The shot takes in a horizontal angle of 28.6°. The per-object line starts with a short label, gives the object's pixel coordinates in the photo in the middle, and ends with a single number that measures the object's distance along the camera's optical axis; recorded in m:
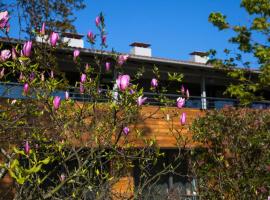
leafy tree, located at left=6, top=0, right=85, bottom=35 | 12.27
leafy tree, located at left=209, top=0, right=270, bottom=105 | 18.09
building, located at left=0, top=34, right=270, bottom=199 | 16.33
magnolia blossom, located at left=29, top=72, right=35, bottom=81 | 5.17
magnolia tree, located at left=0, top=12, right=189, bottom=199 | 4.46
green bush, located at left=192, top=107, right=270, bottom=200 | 11.04
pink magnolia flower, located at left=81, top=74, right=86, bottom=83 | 5.84
